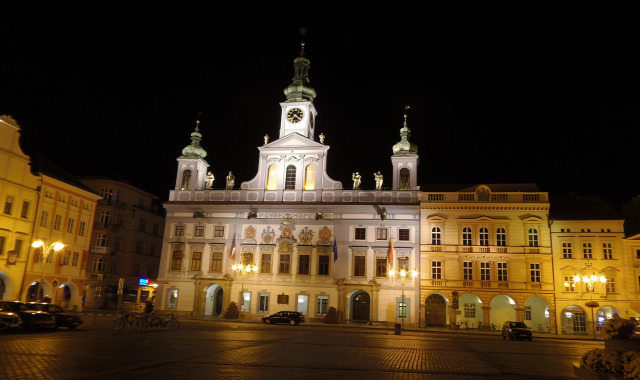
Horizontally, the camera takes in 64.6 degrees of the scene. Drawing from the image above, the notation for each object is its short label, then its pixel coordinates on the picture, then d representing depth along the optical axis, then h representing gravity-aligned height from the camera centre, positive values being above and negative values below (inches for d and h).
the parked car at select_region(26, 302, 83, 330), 1035.7 -31.7
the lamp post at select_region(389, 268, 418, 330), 1804.9 +158.1
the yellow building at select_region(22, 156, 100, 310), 1760.6 +240.2
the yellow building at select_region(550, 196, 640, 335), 1734.7 +206.6
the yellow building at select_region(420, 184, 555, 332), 1798.7 +225.2
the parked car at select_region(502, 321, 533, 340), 1279.5 -14.8
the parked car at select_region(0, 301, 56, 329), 972.6 -33.0
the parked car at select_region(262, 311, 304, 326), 1690.5 -18.0
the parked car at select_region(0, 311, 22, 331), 912.8 -42.1
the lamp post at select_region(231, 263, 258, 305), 1894.6 +153.4
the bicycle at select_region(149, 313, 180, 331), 1038.5 -36.2
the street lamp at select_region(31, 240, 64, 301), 1412.4 +147.5
